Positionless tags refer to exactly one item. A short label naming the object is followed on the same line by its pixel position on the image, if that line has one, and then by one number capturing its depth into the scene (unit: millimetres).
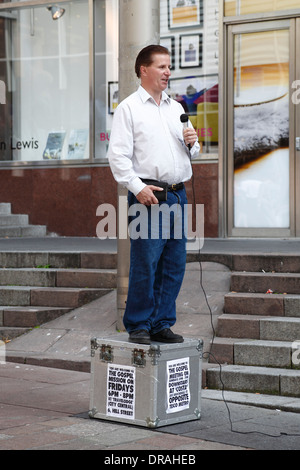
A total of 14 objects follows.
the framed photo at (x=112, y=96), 11898
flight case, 4754
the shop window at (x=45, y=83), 12266
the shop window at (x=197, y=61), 11148
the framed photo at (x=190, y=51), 11242
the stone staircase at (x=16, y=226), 11539
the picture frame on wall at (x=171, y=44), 11398
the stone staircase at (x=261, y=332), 5847
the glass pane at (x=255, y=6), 10711
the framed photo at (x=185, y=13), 11242
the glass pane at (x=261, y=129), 10797
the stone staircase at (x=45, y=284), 7566
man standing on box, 4922
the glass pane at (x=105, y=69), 11945
